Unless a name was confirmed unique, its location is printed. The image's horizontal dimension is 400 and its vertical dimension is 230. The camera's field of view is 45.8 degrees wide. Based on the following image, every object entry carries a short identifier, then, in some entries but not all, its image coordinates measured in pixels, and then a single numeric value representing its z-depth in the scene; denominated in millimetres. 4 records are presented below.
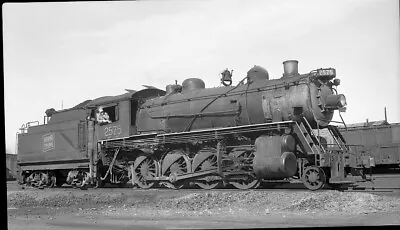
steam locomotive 13195
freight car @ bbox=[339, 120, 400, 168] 22469
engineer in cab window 18266
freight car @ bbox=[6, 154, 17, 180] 31469
